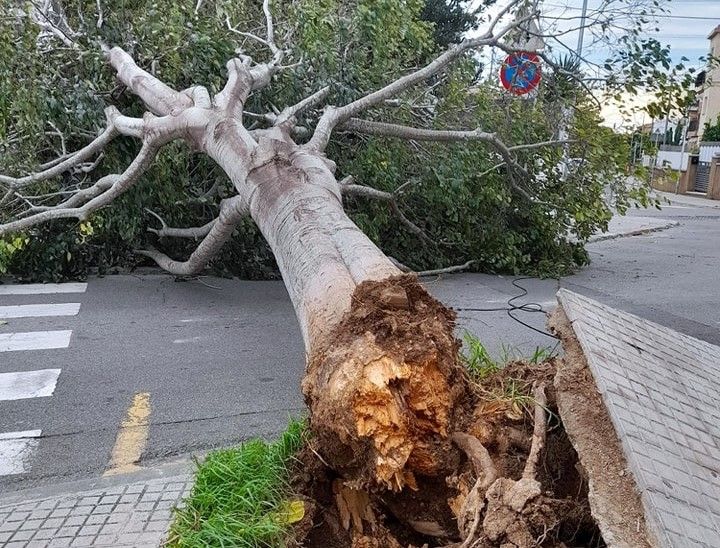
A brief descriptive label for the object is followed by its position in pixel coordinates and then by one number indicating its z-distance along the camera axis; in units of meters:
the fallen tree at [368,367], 2.27
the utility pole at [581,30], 7.50
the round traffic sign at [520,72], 8.11
